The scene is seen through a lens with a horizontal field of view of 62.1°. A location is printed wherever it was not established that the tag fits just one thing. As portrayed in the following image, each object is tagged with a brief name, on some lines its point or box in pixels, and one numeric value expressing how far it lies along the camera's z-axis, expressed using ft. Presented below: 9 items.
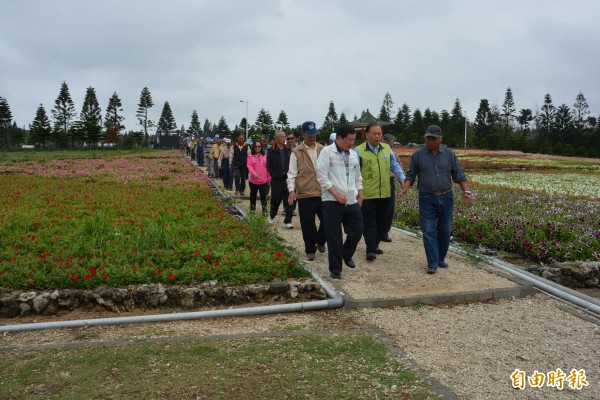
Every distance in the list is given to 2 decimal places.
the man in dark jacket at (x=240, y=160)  45.24
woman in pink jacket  34.45
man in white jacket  20.04
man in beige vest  22.97
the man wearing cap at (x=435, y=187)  21.06
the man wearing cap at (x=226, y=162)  51.57
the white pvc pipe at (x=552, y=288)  17.48
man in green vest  22.76
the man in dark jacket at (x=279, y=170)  30.40
